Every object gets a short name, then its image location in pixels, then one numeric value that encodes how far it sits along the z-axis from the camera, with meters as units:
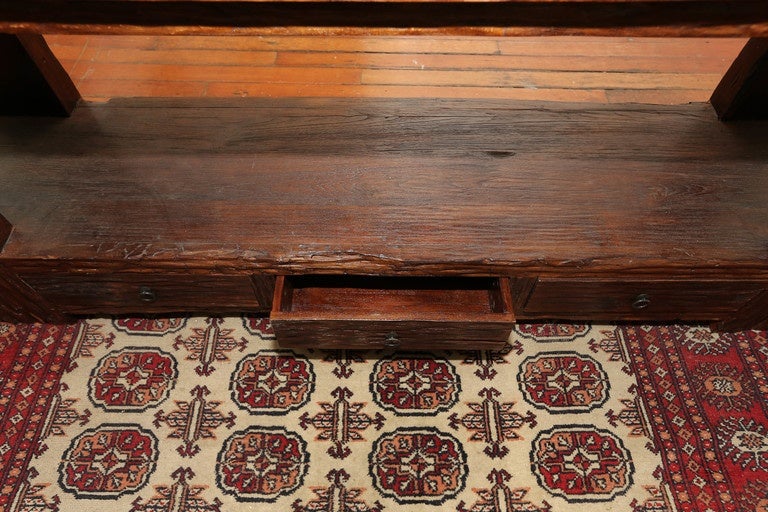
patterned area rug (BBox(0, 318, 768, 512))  1.25
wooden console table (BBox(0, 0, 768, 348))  1.13
